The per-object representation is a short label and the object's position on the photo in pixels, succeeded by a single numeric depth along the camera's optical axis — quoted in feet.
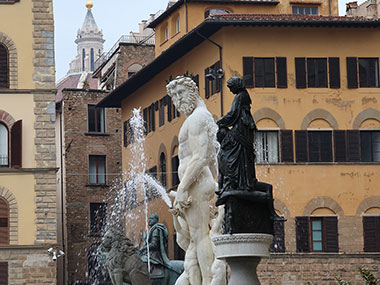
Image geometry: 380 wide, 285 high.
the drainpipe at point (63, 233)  204.44
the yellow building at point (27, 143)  146.51
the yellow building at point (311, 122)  144.77
